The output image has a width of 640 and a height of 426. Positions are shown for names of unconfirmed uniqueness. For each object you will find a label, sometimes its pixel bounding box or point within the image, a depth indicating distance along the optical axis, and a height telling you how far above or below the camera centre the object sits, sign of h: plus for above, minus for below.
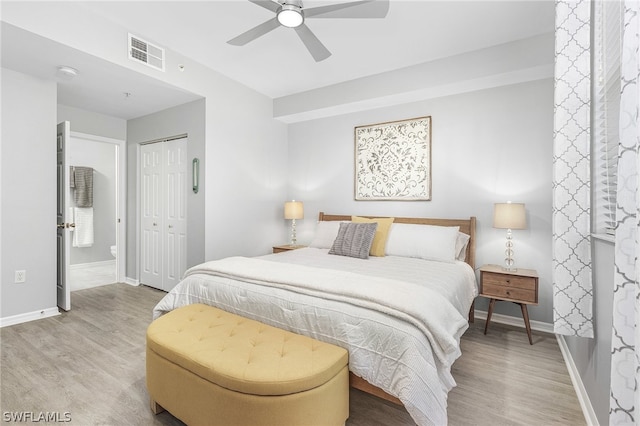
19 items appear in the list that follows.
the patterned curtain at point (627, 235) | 0.78 -0.07
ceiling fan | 2.14 +1.43
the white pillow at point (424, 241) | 3.08 -0.33
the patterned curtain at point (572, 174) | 1.65 +0.20
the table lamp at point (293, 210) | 4.45 +0.00
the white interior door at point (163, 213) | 4.11 -0.05
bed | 1.47 -0.59
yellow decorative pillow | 3.32 -0.30
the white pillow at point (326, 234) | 3.75 -0.30
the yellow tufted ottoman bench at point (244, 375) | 1.32 -0.77
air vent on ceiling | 2.88 +1.55
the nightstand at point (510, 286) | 2.71 -0.70
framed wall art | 3.71 +0.64
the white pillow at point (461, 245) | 3.21 -0.37
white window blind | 1.36 +0.50
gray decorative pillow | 3.19 -0.33
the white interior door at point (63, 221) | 3.43 -0.13
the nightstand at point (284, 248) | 4.24 -0.53
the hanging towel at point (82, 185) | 5.84 +0.47
